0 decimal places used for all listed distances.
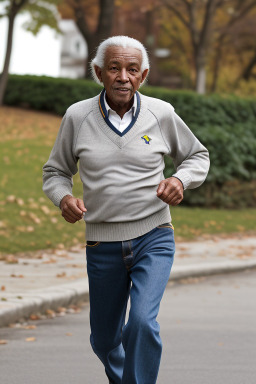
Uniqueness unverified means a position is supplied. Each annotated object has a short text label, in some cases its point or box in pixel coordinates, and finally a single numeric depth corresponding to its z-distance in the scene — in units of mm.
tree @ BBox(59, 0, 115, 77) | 27047
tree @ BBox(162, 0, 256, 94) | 35344
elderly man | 4254
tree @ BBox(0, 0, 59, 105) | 25531
